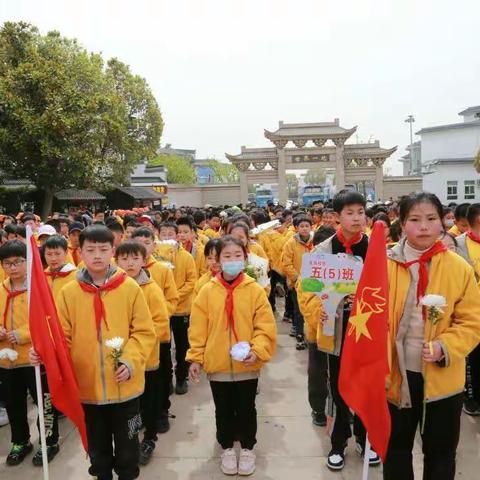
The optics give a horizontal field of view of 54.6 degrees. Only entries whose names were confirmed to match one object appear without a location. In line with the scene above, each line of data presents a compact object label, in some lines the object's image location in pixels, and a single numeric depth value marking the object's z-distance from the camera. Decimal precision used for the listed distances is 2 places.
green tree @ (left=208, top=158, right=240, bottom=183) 78.62
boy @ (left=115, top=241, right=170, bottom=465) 3.58
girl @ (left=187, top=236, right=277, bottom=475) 3.27
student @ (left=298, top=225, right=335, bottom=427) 3.54
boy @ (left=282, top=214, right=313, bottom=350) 6.00
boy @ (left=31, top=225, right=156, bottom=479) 2.92
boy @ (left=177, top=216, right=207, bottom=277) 5.52
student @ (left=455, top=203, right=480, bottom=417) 4.25
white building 34.81
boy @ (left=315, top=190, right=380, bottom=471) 3.29
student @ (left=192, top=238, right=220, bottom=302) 4.29
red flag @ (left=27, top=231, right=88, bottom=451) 2.79
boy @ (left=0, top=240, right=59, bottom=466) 3.64
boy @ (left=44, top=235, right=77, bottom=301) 3.92
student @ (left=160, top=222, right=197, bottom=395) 4.84
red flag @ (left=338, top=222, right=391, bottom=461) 2.38
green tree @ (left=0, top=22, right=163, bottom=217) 18.11
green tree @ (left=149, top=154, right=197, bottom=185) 56.12
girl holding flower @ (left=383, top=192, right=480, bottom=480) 2.41
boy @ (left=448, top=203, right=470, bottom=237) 5.30
